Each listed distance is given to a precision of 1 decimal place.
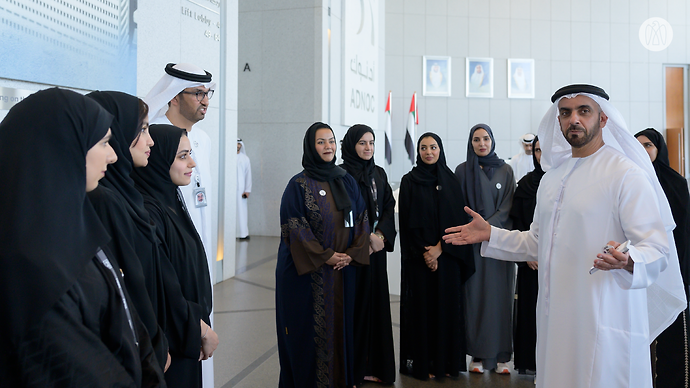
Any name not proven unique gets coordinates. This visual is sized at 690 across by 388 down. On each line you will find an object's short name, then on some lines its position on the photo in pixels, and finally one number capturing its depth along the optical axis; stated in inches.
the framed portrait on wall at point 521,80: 529.7
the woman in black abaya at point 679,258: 108.4
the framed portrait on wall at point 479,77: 526.9
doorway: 537.6
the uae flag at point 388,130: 465.1
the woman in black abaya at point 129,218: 54.6
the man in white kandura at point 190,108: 108.0
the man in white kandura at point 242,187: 326.0
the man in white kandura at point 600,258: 74.1
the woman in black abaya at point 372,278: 126.7
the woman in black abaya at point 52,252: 38.5
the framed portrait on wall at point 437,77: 523.7
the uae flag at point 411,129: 453.7
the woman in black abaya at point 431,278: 129.9
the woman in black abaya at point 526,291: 131.3
